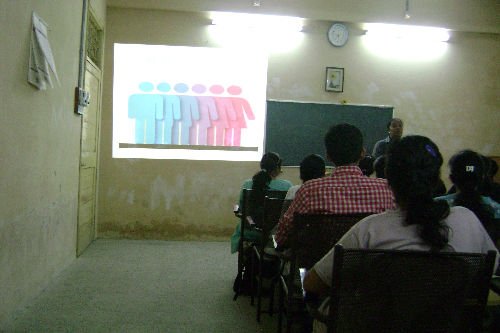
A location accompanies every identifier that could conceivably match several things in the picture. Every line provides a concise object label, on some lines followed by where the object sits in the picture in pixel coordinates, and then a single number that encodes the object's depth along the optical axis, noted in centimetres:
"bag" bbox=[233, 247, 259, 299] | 333
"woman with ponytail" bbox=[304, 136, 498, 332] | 126
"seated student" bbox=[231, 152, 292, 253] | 327
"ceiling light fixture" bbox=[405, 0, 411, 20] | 534
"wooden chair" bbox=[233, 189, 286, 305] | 306
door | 443
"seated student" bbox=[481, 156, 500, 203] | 266
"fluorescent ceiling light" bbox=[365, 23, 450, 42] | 543
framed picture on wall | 544
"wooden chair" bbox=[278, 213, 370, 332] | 185
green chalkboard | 541
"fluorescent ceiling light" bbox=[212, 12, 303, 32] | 523
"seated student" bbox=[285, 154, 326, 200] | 269
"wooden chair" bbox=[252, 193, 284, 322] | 255
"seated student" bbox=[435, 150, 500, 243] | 210
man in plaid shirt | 191
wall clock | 542
